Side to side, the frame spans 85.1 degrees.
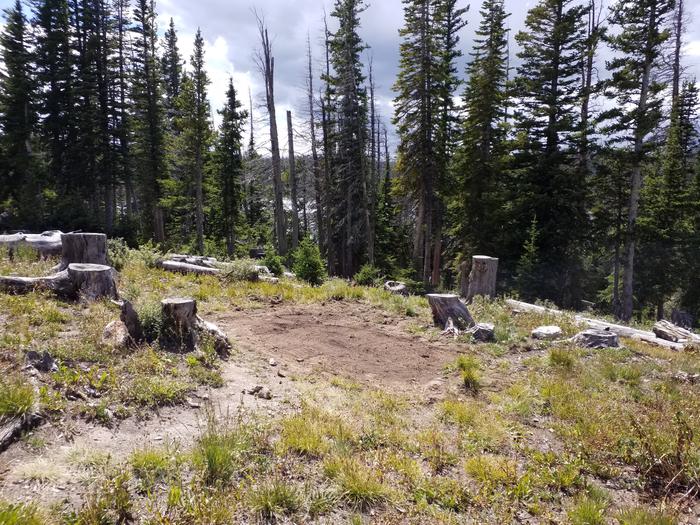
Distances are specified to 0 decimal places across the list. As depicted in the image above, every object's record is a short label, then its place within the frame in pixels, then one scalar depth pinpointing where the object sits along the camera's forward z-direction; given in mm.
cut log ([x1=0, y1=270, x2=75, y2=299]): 7102
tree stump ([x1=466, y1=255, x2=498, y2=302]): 11805
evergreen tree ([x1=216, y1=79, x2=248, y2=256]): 29328
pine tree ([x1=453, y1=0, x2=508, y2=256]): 21812
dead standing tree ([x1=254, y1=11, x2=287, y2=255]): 21688
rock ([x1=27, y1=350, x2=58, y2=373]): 4449
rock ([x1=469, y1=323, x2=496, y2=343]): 8578
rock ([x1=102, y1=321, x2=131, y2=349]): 5380
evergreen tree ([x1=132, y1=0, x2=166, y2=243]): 26906
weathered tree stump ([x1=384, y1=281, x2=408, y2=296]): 13012
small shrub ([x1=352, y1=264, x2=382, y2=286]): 15602
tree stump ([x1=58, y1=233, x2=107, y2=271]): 8672
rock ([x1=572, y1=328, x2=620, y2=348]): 8199
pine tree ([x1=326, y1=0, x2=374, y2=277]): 24031
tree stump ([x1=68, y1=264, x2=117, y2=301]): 7234
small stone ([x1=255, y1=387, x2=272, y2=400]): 5137
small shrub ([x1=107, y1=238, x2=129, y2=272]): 10773
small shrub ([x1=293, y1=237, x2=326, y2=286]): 13695
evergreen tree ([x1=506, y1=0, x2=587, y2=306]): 19406
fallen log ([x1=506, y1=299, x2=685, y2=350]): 9289
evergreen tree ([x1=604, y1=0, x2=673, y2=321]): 16920
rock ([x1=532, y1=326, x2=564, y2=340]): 8797
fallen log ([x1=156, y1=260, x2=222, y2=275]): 11914
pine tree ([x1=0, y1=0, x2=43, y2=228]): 24953
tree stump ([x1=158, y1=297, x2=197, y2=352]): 5898
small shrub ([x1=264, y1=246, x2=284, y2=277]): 14227
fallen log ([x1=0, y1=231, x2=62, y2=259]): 10156
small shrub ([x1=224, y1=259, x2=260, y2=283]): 11773
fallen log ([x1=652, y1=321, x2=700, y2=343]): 9728
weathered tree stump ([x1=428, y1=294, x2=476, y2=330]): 9141
